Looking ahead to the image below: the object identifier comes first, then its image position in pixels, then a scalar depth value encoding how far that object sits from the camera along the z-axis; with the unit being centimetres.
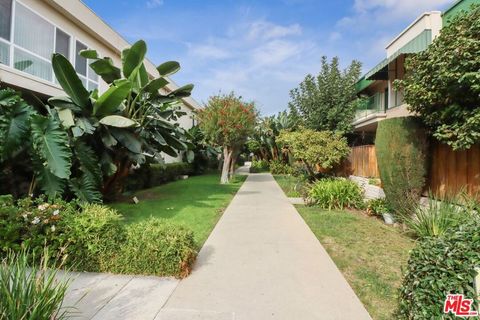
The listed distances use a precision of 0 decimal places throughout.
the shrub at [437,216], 575
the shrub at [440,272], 243
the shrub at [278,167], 2744
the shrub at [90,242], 461
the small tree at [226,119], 1586
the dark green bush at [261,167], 3179
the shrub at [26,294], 233
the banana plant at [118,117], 766
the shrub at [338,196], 1043
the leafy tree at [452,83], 546
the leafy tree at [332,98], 1802
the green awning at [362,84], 2103
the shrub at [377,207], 866
